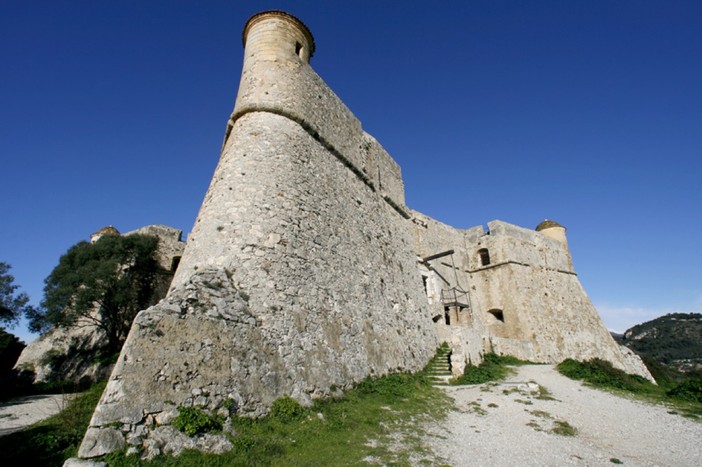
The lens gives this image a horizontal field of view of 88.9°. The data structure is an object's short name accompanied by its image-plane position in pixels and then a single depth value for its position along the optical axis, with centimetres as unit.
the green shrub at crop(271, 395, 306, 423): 657
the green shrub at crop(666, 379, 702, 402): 993
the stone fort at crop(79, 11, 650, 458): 568
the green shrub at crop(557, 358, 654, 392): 1166
